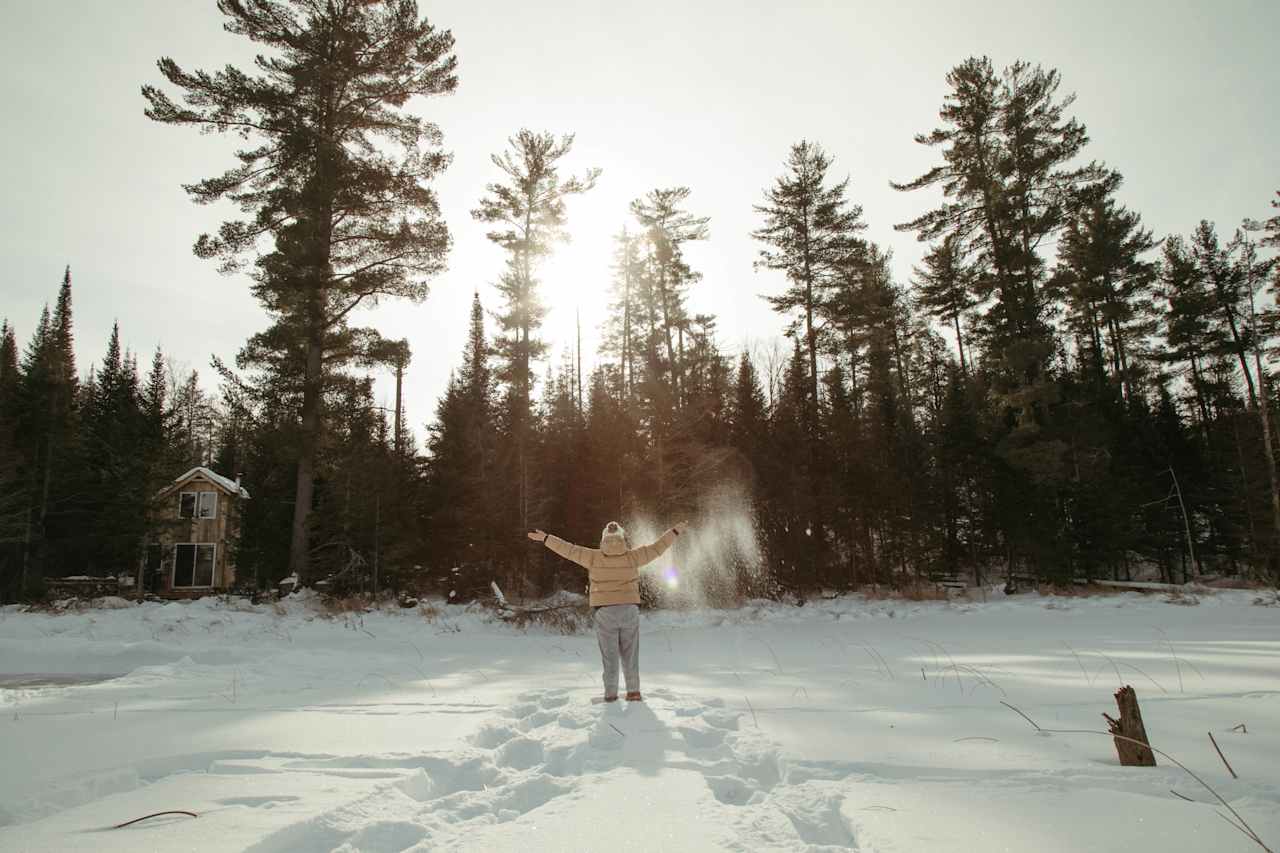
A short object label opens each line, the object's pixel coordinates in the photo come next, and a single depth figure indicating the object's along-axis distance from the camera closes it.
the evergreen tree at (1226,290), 27.72
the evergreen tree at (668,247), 28.75
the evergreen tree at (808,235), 25.58
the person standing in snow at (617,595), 6.24
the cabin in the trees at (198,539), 30.11
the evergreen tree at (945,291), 29.19
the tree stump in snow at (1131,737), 3.16
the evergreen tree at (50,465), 28.53
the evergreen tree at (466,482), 22.09
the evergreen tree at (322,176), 16.62
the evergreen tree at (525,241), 23.09
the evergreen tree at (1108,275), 29.61
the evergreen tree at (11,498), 25.85
